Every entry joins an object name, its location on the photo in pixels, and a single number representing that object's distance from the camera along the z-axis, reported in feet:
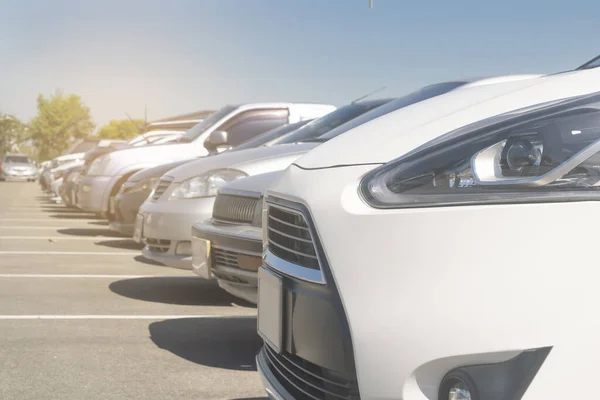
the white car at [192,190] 20.61
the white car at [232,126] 35.81
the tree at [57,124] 350.23
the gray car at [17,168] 164.45
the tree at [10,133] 346.13
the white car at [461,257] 6.83
